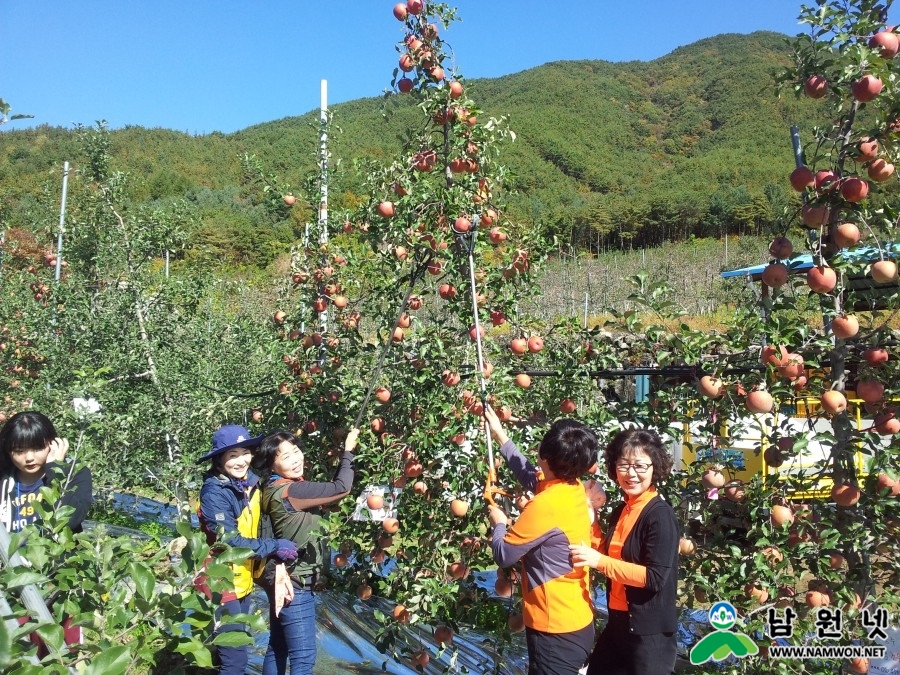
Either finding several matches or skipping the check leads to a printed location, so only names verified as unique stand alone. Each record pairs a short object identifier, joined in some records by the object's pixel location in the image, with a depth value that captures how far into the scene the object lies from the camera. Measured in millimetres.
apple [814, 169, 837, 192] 2275
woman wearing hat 2572
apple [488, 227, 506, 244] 2996
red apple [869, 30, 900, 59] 2225
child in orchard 2523
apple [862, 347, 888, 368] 2246
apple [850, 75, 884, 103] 2145
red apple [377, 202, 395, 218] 3090
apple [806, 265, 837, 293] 2262
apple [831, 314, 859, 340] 2211
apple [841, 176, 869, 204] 2217
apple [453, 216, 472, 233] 2865
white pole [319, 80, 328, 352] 4168
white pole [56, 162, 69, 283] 7918
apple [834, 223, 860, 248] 2242
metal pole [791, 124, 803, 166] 2406
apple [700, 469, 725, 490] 2451
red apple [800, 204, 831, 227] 2283
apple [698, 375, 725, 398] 2412
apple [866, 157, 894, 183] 2236
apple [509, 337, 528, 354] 3049
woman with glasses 2051
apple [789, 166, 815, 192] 2330
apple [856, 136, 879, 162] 2250
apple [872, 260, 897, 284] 2189
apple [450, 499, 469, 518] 2748
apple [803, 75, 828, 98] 2332
